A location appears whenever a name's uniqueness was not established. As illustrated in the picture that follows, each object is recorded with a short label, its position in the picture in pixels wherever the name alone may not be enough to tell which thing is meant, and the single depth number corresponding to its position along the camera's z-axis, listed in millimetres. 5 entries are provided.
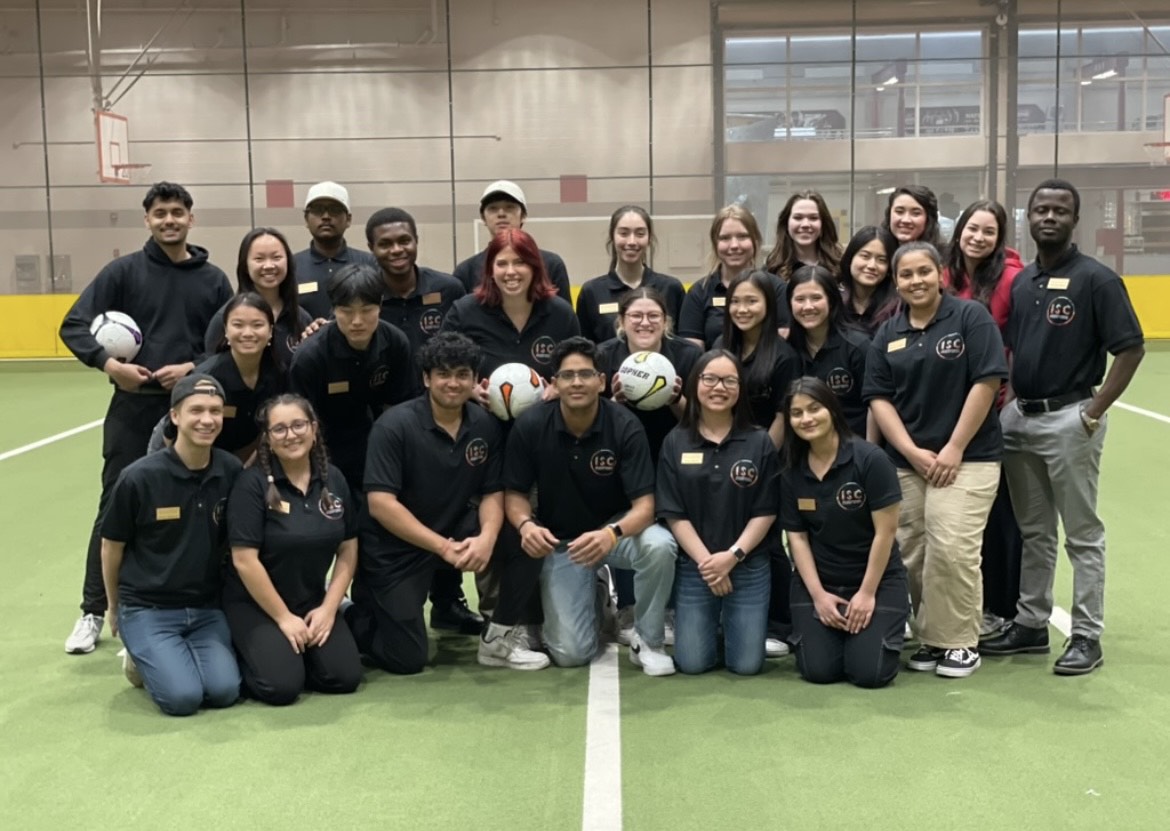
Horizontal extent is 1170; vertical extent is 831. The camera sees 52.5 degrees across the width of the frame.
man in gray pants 5500
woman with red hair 5945
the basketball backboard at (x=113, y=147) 22719
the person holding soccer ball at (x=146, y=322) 6152
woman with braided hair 5340
